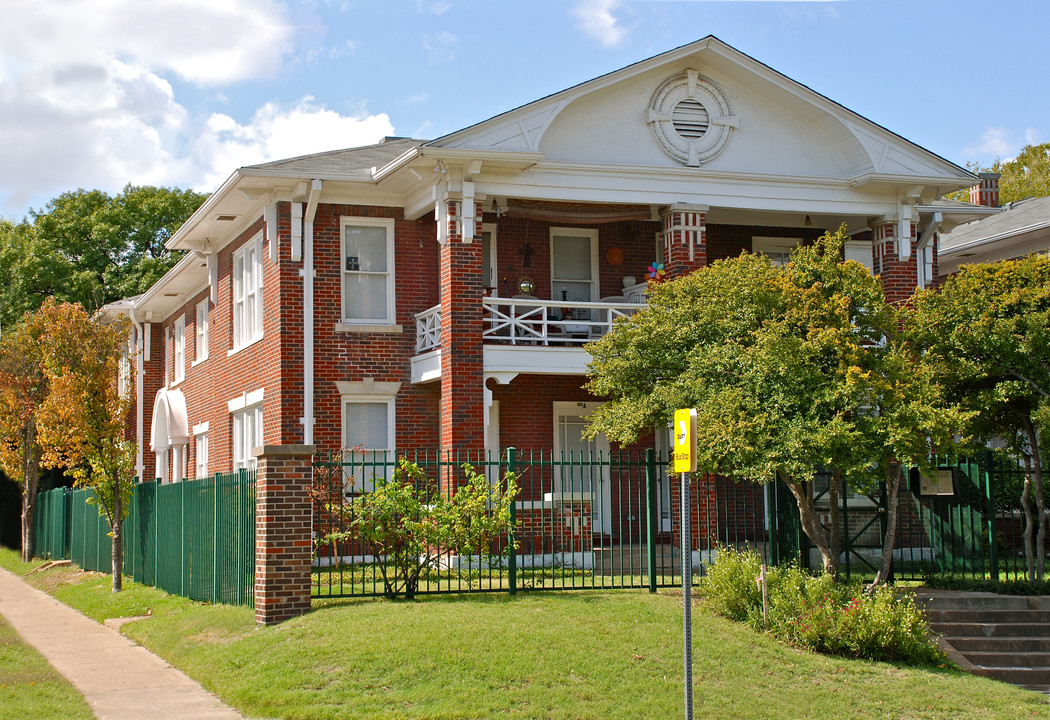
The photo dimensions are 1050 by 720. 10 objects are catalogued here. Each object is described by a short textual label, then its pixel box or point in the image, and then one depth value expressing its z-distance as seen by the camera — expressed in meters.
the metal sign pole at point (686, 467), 9.19
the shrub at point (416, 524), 13.67
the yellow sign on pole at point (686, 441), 9.57
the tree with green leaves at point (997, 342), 15.05
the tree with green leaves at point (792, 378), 13.50
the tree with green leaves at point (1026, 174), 44.19
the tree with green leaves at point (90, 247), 45.31
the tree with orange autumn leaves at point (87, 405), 20.12
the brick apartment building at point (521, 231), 19.36
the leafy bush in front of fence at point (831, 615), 12.33
